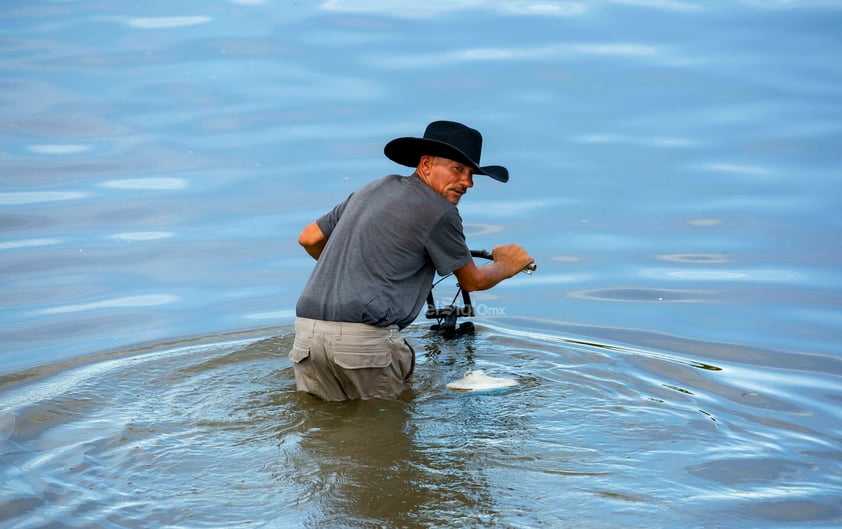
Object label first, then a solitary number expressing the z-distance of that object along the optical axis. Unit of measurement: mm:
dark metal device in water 13141
